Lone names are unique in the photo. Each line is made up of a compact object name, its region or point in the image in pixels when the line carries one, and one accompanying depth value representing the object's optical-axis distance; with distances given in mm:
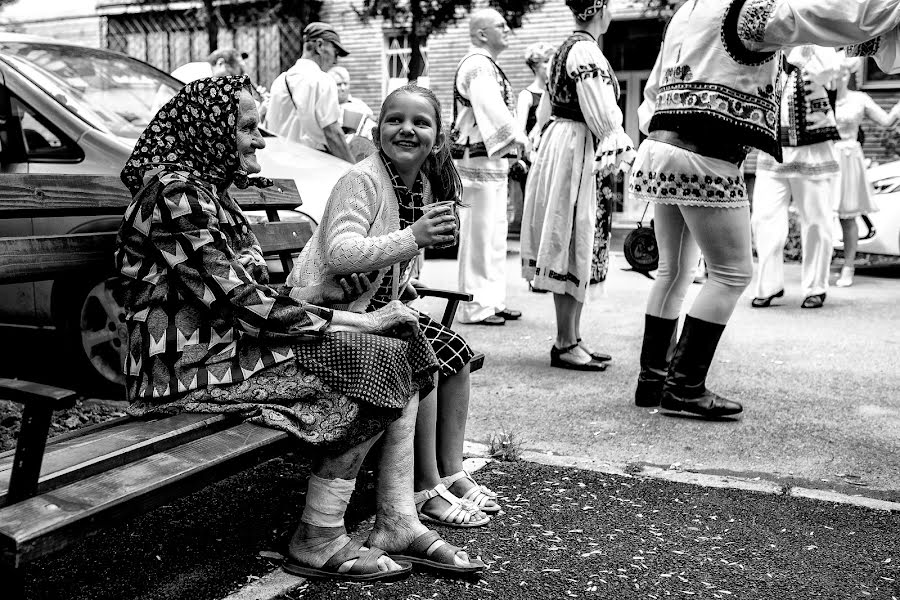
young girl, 3182
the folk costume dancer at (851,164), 9547
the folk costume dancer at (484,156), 7027
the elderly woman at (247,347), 2912
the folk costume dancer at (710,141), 4250
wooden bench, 2209
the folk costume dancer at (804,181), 8148
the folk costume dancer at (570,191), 5992
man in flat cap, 7969
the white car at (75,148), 5348
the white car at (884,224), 10555
